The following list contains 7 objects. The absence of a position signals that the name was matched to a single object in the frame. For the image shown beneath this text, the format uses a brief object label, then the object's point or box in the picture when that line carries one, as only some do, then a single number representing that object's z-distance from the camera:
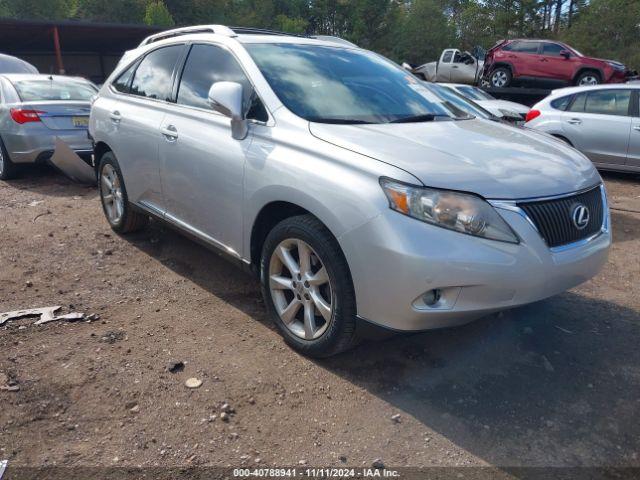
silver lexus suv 2.57
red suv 14.60
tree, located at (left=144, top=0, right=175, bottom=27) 33.50
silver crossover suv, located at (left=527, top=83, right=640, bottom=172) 8.35
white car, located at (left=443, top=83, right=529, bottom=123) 10.90
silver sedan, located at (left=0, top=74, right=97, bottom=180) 7.19
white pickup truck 20.00
